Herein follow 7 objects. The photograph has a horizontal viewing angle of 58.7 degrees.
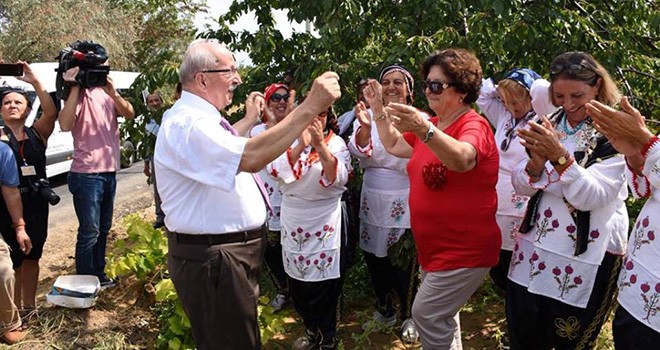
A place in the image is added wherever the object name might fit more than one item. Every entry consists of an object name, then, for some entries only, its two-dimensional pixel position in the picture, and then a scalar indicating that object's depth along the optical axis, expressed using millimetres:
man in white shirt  2102
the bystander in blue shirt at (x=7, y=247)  3484
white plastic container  3713
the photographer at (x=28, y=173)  3744
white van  8695
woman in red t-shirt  2455
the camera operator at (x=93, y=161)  4152
